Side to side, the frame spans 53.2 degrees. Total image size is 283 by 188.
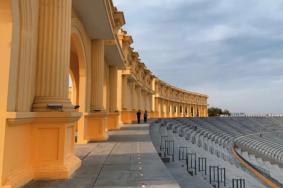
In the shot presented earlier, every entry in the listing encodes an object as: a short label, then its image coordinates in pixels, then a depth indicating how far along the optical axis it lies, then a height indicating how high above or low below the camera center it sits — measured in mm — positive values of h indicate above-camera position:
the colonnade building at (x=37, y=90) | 5012 +485
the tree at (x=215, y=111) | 102638 +1405
